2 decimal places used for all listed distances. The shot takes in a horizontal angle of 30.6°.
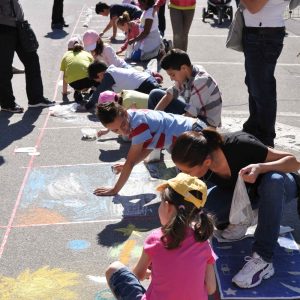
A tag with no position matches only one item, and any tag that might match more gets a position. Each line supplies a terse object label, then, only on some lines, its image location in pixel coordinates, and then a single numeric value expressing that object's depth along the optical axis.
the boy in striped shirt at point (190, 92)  4.46
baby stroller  11.13
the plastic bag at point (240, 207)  3.07
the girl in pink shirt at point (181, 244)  2.38
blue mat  2.93
